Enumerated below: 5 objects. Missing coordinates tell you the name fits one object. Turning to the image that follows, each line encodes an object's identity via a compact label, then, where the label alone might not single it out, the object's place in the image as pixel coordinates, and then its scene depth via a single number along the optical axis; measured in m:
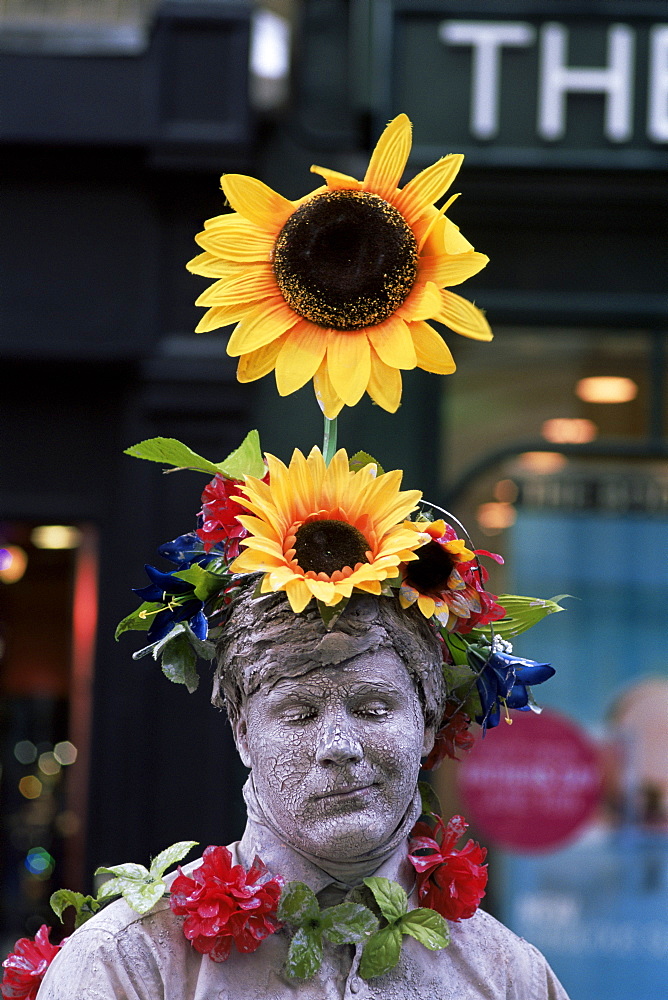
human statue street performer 1.82
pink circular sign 5.70
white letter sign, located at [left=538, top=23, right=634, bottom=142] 5.84
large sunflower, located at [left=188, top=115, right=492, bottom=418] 1.87
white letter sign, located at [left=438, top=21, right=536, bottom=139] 5.84
